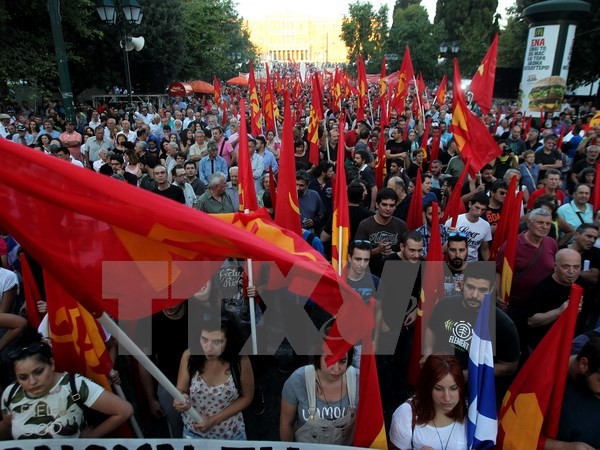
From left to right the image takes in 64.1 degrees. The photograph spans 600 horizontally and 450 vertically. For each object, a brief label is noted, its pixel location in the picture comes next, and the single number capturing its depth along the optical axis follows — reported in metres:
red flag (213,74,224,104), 16.37
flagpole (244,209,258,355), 3.55
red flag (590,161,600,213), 5.20
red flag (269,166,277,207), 5.25
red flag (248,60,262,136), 9.46
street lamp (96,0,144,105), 9.23
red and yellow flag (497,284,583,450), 2.24
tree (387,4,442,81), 37.72
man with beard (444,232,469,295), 3.73
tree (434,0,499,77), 32.59
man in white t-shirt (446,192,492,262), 4.82
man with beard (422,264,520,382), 2.89
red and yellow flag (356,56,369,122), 11.75
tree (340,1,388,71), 50.84
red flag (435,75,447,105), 14.56
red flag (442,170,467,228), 4.85
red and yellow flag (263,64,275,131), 10.98
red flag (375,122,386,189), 7.29
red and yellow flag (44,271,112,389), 2.70
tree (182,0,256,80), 30.45
